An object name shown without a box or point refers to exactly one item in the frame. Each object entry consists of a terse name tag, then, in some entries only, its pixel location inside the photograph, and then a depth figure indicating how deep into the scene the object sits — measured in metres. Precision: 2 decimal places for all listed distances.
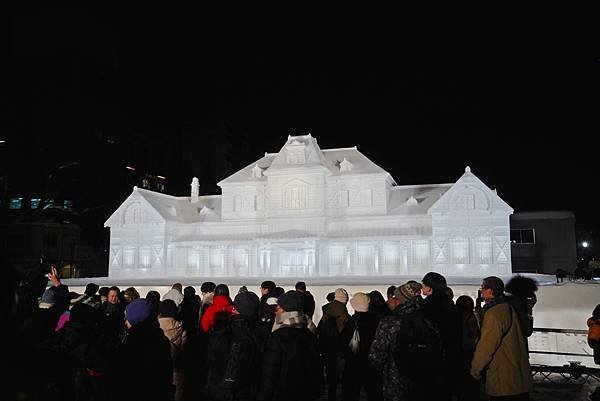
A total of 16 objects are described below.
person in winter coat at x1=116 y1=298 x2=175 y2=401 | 5.44
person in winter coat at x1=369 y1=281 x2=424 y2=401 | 5.92
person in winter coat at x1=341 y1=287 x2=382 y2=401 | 8.74
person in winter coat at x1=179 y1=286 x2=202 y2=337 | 8.89
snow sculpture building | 38.25
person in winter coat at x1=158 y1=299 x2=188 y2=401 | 7.20
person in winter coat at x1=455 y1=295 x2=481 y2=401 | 8.80
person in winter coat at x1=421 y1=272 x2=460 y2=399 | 7.22
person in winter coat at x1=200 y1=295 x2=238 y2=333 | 9.08
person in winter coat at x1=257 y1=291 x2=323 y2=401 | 5.44
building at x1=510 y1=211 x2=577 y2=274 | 43.97
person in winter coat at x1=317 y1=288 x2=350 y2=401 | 8.95
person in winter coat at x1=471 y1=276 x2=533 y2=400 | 6.41
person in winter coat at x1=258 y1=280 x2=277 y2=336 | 8.39
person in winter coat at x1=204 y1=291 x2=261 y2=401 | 5.72
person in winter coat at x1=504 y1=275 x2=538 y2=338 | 7.64
